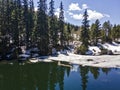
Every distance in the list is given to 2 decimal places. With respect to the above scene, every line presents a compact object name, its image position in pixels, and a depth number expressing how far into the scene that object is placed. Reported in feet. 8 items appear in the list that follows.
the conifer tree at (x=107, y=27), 173.97
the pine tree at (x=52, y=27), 122.99
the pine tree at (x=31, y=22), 117.22
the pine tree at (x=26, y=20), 115.95
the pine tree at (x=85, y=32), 126.28
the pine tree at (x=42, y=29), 112.09
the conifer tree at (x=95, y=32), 143.23
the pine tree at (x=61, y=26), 127.47
